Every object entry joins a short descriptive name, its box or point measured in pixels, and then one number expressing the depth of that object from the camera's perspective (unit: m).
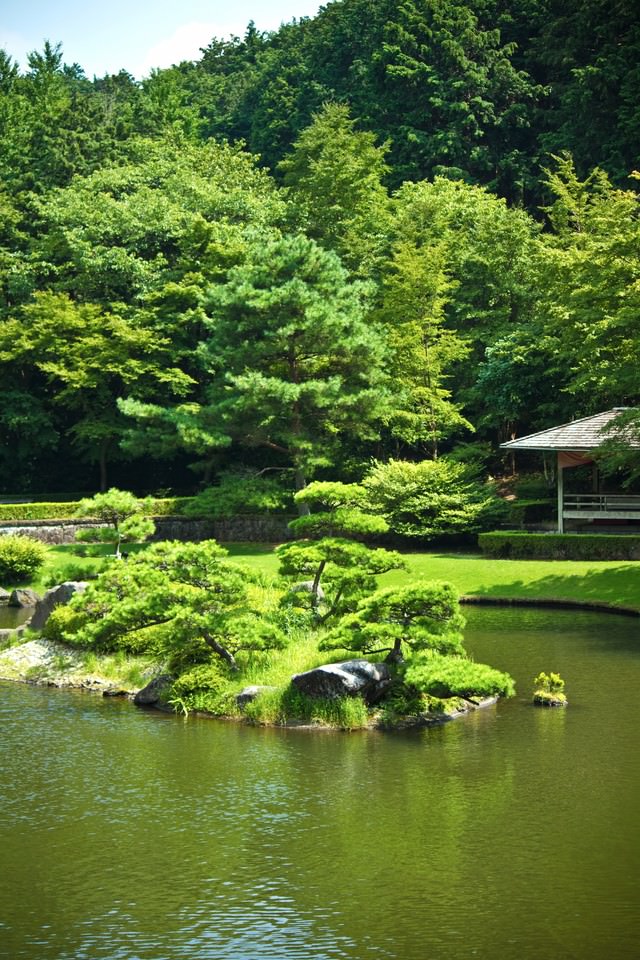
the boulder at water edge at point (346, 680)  18.70
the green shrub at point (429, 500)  39.09
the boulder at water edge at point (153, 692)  20.47
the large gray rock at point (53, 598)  24.94
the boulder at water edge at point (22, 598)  32.88
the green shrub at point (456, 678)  18.08
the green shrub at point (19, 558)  35.66
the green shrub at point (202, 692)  19.58
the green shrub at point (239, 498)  42.62
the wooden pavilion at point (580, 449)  38.12
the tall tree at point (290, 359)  41.38
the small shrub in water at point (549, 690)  19.59
